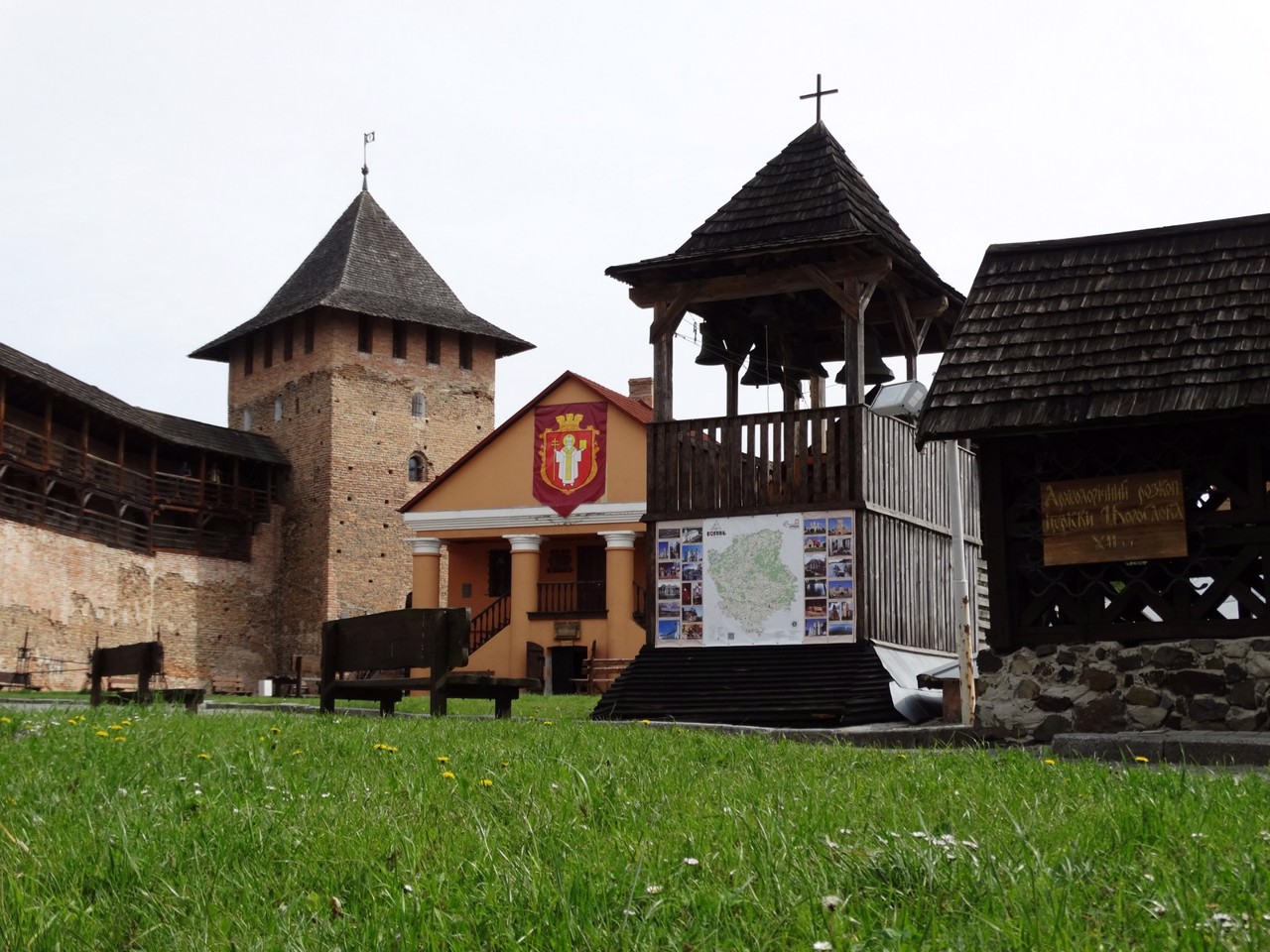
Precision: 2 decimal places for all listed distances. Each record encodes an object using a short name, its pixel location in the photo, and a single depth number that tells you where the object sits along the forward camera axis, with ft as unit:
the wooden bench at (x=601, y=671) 104.42
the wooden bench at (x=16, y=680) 105.81
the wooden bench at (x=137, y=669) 43.83
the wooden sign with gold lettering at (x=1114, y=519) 37.55
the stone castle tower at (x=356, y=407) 158.92
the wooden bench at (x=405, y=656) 40.96
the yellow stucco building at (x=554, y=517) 110.22
